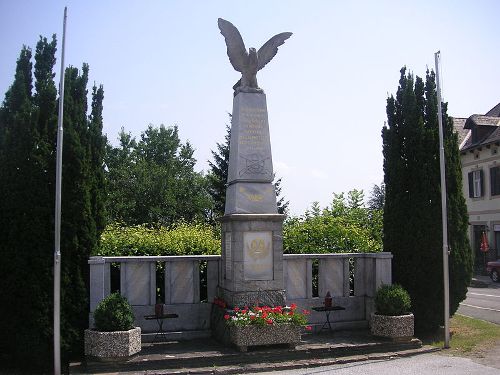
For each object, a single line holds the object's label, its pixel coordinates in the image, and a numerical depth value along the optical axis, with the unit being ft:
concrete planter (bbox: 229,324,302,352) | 31.86
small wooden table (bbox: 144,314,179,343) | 34.32
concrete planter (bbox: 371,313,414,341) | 34.96
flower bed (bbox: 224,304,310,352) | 31.94
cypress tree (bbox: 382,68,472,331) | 38.83
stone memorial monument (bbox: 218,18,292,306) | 34.78
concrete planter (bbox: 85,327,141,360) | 29.78
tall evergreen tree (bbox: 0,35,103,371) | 30.45
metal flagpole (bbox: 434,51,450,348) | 35.73
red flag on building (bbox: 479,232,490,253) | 98.27
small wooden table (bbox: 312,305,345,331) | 36.99
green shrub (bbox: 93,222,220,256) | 40.68
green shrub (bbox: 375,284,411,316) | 35.58
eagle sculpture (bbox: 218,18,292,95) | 37.35
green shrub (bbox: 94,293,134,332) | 30.32
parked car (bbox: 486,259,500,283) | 90.27
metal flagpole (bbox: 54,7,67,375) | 29.09
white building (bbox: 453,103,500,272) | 102.68
